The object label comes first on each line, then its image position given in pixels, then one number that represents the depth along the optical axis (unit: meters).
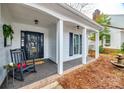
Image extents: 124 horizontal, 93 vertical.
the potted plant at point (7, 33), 2.55
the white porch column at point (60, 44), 2.87
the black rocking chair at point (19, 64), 2.43
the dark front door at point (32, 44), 4.05
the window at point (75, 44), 5.29
